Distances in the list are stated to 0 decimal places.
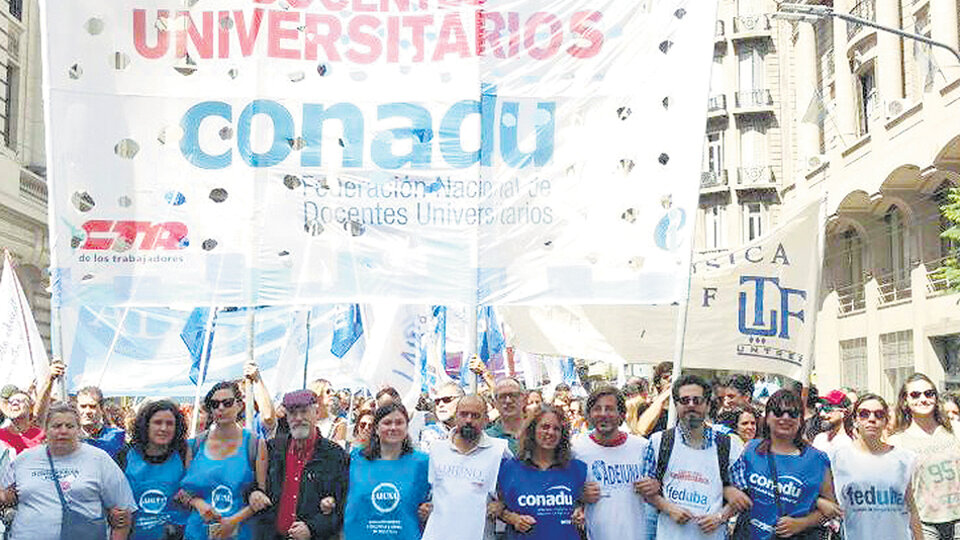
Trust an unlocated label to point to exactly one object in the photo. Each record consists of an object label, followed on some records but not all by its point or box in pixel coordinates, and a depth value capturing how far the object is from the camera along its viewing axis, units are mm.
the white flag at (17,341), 9906
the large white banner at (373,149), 7898
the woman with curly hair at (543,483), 6289
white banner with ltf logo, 9969
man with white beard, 6559
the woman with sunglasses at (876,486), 6902
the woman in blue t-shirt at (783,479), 6520
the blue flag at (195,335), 13766
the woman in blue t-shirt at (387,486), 6457
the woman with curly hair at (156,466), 6629
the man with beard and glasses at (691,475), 6426
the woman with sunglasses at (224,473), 6520
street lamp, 15906
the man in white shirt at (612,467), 6496
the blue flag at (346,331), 14961
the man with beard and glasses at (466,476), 6391
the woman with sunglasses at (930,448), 7543
